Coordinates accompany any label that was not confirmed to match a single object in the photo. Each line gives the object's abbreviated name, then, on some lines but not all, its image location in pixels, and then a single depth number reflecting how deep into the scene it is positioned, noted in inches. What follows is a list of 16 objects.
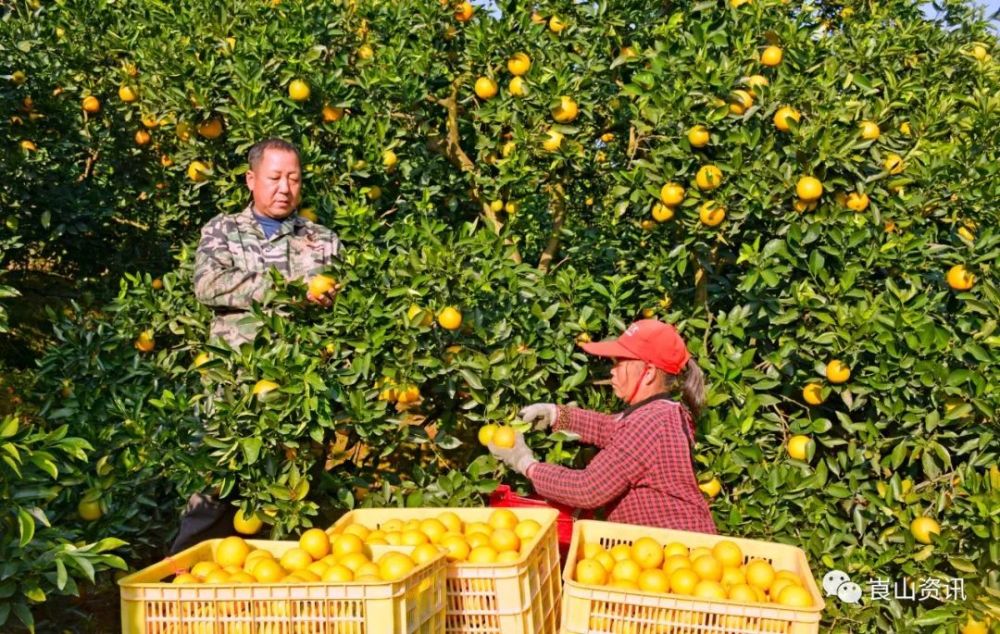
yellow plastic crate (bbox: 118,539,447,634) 85.0
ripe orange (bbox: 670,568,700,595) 98.1
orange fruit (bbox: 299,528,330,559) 101.9
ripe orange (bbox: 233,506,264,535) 123.0
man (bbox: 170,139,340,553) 142.0
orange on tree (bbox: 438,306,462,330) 129.1
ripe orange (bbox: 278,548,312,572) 100.2
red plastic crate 125.5
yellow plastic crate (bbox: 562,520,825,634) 90.4
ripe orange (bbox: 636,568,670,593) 98.3
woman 118.0
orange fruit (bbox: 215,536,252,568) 99.7
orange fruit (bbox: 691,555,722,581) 100.5
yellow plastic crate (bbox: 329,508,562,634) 96.8
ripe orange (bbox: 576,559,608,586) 99.1
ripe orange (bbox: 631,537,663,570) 105.0
